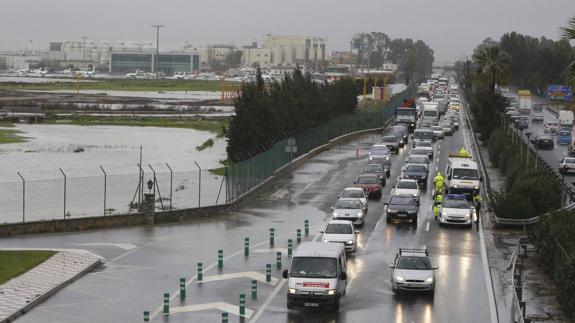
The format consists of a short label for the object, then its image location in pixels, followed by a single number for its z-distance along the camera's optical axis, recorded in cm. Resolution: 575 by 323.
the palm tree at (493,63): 10088
